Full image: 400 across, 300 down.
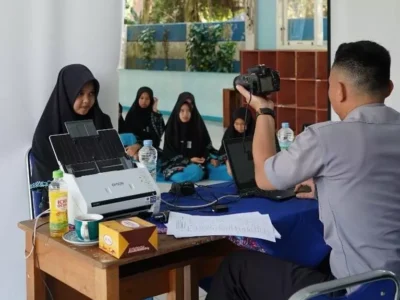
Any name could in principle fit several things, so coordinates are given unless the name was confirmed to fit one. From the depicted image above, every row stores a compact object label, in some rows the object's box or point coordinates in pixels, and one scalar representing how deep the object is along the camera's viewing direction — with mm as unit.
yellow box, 1759
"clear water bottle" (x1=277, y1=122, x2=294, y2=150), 3354
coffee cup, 1863
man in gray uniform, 1728
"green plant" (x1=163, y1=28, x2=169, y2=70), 10047
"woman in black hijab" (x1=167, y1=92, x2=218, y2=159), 5854
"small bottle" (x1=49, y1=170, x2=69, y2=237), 1963
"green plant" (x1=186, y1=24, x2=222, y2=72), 9227
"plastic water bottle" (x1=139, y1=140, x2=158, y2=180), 2856
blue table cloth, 2068
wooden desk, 1798
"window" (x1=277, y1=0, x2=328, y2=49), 7715
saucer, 1866
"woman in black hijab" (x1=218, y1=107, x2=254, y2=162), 5387
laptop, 2455
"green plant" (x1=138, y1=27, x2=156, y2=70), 10328
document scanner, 2021
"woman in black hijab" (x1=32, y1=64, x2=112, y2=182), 2686
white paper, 1969
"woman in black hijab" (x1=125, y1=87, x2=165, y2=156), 6223
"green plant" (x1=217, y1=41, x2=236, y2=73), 8977
